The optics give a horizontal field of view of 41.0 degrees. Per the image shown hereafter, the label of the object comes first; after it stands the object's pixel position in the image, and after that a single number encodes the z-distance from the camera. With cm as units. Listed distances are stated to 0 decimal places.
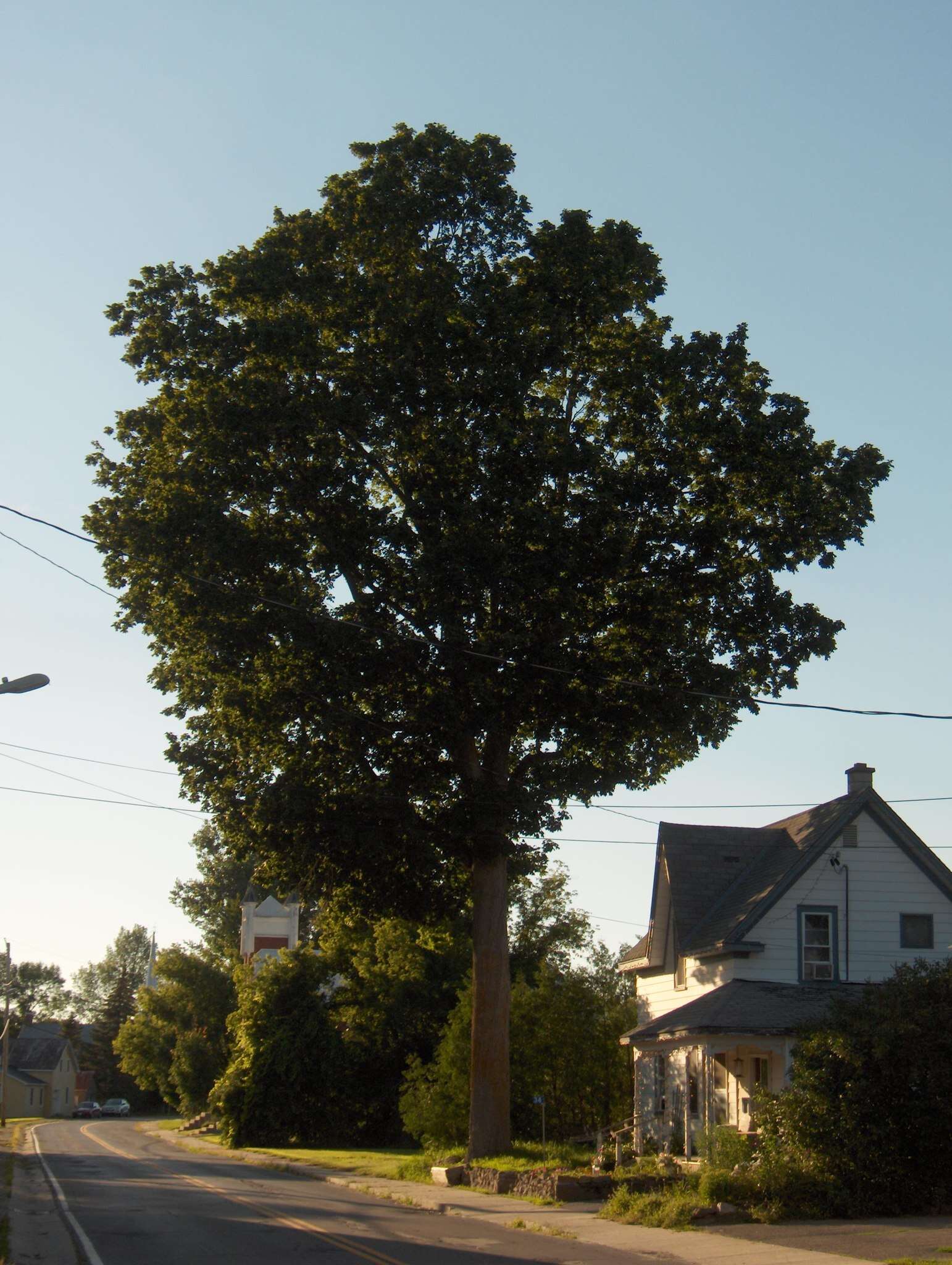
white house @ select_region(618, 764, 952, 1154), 2736
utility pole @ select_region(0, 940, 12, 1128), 6781
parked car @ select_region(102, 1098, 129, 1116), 9781
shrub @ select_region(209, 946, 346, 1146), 4503
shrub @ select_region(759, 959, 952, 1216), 1919
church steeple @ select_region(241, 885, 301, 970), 6794
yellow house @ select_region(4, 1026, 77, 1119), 10194
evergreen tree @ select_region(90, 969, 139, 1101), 11006
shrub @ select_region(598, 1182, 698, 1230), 1848
